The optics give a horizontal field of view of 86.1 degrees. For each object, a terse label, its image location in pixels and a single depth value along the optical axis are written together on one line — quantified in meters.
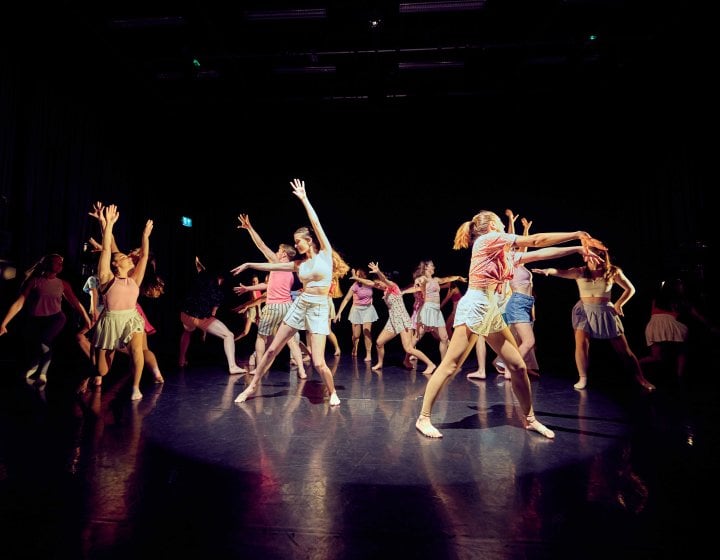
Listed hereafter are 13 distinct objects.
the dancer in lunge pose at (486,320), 3.01
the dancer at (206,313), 6.09
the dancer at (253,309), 6.39
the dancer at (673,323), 5.81
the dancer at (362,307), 8.02
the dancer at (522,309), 5.18
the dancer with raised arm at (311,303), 4.08
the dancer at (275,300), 5.31
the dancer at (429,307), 6.35
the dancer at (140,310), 4.88
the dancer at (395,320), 6.30
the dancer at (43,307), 5.37
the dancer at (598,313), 4.90
